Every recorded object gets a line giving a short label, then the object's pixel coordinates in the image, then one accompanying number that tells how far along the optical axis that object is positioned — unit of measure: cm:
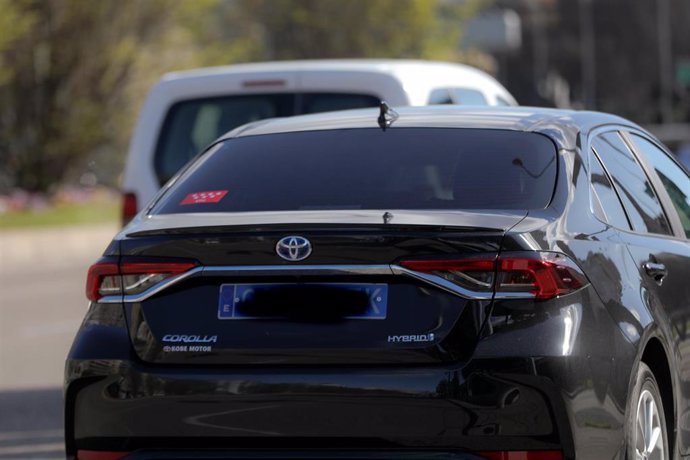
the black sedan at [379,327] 936
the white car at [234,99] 1937
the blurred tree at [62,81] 6412
